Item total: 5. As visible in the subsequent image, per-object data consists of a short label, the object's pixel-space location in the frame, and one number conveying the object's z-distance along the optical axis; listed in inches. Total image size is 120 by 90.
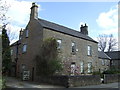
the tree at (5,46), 318.2
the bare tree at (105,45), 1567.8
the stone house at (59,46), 608.9
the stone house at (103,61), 1021.6
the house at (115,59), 1197.7
